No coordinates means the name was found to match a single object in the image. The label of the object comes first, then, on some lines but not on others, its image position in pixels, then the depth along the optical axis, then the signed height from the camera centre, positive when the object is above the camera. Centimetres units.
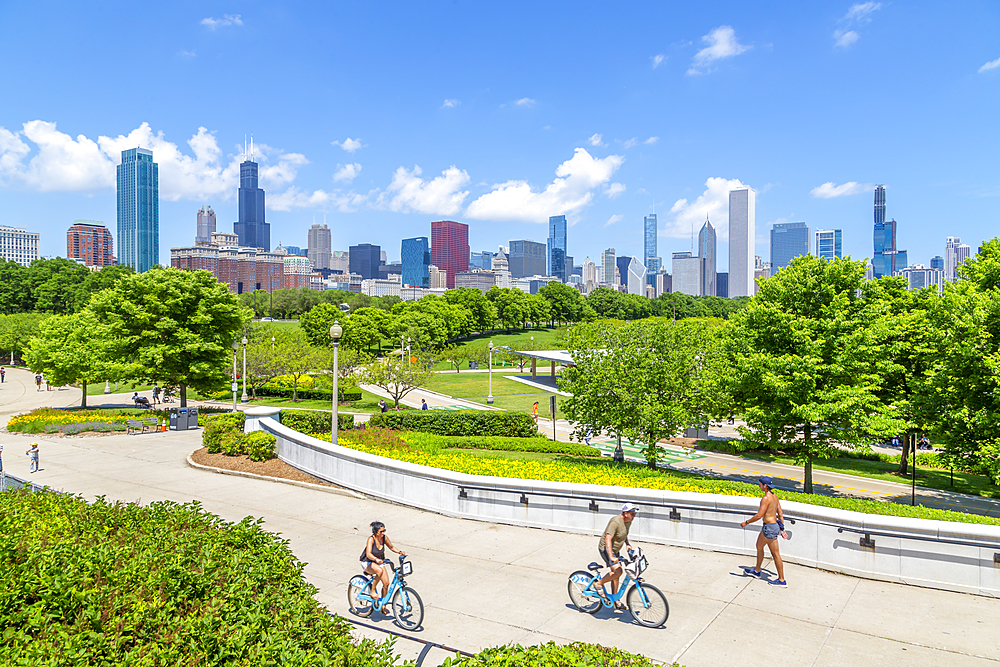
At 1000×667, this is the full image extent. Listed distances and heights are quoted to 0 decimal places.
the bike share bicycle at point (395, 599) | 742 -338
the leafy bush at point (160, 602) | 464 -239
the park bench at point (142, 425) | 2758 -466
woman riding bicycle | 772 -292
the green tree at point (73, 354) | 3694 -181
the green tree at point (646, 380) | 2059 -180
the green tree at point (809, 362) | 1889 -106
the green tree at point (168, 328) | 3597 -17
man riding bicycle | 771 -272
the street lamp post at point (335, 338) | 1670 -34
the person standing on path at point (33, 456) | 1955 -423
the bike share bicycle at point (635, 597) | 746 -333
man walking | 894 -291
